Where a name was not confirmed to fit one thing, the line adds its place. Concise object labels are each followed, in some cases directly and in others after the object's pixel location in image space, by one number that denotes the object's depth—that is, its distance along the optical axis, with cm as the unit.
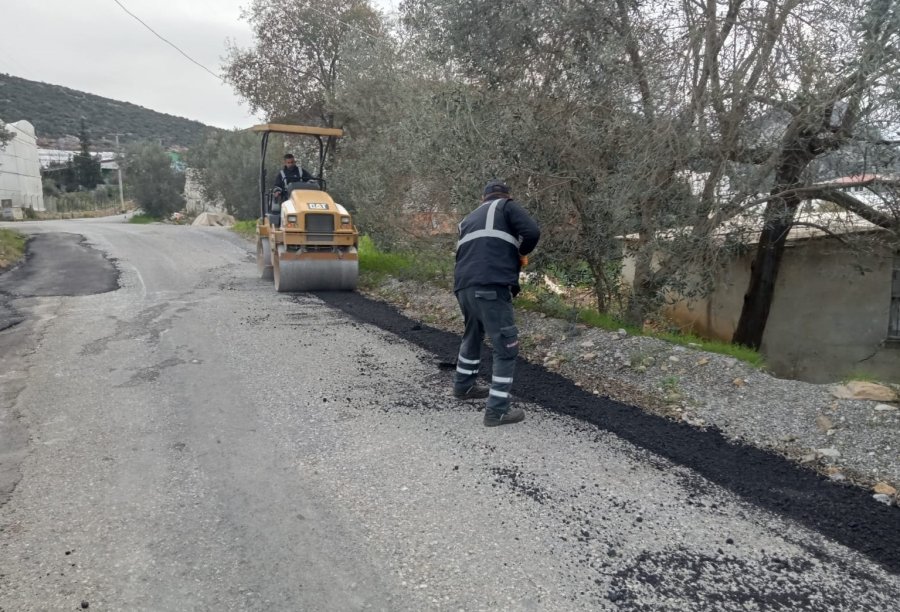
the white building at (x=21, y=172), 3712
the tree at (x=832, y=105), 520
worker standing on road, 507
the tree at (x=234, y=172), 2992
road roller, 1080
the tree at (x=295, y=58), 1903
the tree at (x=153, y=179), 3816
